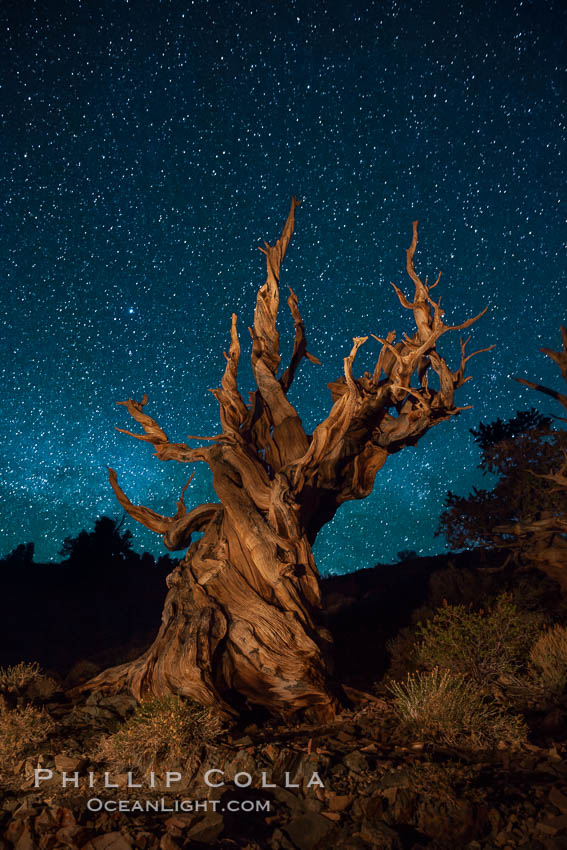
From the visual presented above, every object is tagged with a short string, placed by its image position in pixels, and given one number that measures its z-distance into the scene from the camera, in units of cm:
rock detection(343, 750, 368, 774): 482
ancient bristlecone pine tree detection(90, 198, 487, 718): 727
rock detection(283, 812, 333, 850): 402
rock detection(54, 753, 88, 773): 537
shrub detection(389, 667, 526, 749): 550
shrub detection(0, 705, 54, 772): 581
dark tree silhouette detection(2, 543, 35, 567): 2701
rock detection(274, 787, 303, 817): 447
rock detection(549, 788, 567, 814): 399
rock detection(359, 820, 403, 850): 377
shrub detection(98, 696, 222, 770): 538
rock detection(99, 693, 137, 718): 736
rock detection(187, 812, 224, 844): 407
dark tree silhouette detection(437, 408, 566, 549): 1326
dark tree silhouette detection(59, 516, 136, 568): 2469
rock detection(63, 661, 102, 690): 1008
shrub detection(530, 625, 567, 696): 699
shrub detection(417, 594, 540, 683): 719
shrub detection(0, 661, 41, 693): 852
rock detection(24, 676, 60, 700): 831
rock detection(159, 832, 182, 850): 387
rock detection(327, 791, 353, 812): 439
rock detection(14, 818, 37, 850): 405
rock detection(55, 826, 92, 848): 404
